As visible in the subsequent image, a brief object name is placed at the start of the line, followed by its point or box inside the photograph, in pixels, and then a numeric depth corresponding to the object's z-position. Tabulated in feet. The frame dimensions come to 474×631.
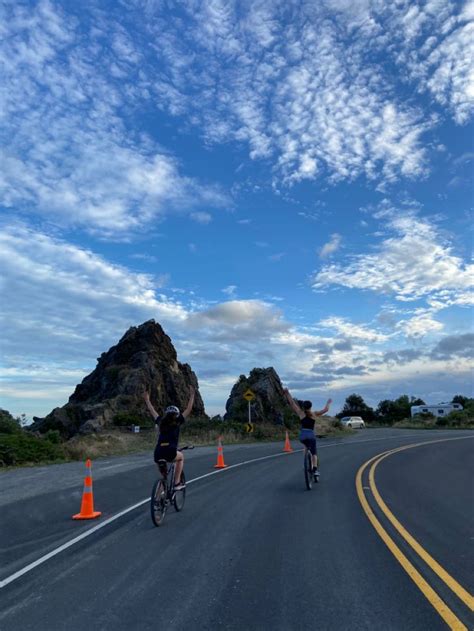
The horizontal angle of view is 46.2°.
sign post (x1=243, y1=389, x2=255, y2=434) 116.70
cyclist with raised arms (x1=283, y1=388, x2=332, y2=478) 41.49
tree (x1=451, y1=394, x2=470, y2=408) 349.20
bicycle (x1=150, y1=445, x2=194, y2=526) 28.58
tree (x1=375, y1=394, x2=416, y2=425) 318.65
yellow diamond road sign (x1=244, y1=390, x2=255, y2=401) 116.65
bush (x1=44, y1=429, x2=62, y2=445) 101.19
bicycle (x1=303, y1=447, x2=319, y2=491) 40.98
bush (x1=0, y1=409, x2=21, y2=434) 102.38
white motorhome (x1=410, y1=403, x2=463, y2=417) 265.54
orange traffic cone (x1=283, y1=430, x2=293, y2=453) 84.48
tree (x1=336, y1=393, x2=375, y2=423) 317.83
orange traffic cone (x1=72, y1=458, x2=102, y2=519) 31.83
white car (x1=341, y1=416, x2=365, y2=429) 209.30
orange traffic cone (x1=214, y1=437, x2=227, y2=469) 60.28
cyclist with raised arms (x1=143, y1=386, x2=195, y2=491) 30.66
